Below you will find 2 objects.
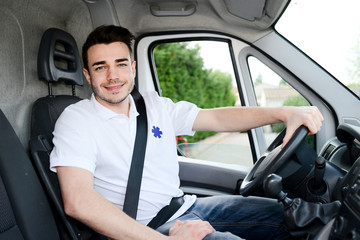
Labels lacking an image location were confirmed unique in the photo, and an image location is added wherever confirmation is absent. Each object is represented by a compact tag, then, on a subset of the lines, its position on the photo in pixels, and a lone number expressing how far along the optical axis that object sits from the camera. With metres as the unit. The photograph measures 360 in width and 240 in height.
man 1.18
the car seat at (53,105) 1.26
